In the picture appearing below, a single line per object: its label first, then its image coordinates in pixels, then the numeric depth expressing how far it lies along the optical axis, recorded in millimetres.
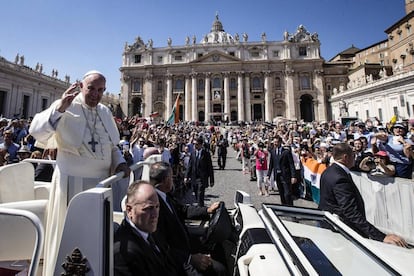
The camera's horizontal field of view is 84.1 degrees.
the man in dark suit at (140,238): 1559
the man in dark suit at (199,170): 6809
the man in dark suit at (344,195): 2521
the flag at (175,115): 15755
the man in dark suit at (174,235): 2004
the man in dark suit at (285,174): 6362
